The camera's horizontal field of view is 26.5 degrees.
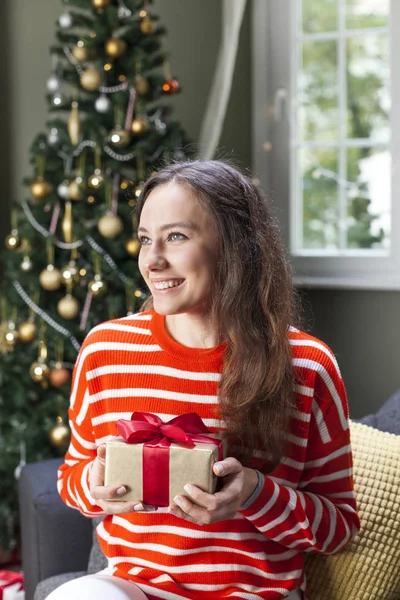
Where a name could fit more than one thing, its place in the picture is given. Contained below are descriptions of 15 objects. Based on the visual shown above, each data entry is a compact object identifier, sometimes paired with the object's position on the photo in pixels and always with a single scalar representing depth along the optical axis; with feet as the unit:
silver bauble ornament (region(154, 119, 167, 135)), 8.96
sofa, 6.16
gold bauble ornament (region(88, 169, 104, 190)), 8.63
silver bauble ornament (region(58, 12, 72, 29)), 8.97
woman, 4.38
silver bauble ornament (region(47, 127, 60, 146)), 8.98
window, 9.51
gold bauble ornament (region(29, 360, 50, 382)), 8.91
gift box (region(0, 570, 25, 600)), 6.82
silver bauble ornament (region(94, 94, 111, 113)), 8.77
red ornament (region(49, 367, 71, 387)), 8.91
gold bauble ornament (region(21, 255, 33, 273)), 8.97
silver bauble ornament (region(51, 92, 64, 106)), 8.93
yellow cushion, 5.11
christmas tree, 8.77
